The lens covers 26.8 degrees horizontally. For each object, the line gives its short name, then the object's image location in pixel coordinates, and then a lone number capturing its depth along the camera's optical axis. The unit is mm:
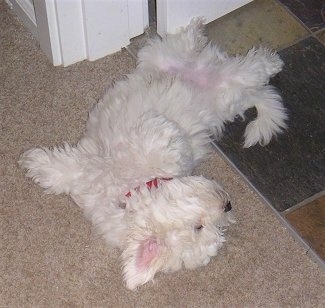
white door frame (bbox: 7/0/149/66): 2074
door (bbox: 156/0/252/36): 2182
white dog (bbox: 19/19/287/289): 1594
